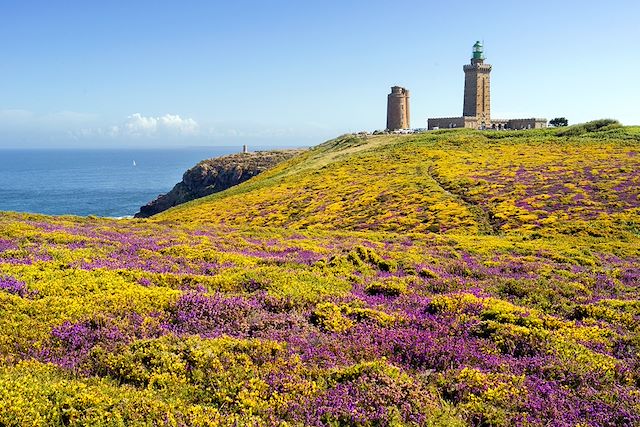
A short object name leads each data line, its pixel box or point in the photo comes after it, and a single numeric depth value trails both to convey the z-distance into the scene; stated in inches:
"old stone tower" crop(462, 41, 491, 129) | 5511.8
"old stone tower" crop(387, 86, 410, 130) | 5966.5
